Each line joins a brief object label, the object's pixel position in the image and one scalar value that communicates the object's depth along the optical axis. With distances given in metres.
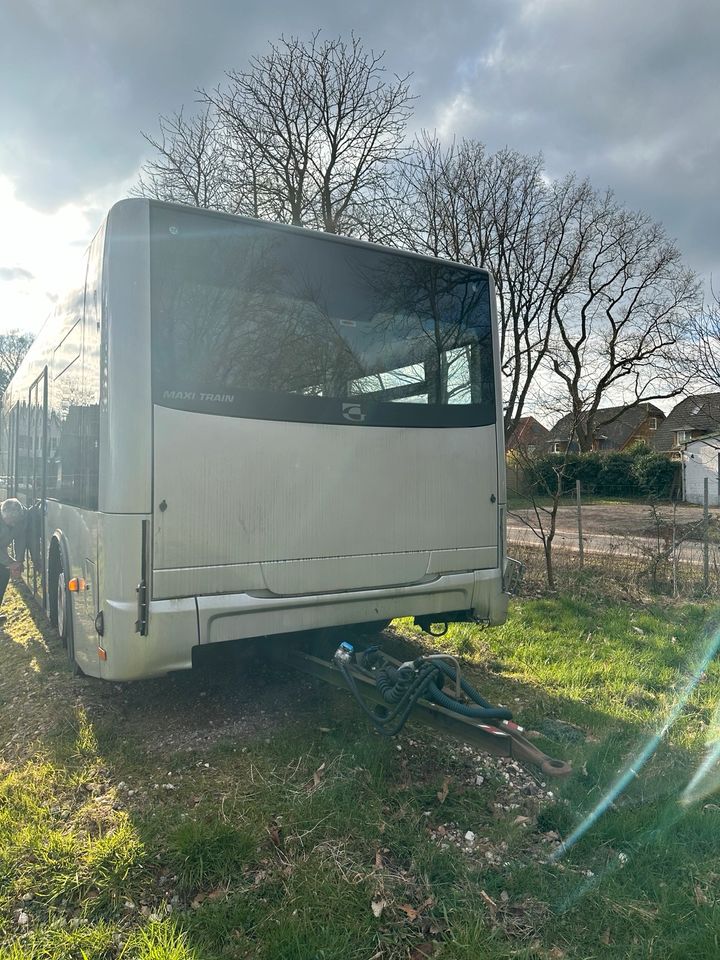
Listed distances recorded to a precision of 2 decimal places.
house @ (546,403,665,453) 42.47
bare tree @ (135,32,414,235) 17.31
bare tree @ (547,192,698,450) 31.69
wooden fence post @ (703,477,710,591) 7.86
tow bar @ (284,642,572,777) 3.59
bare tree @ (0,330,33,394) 45.78
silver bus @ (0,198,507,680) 3.79
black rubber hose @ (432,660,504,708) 3.92
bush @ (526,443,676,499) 34.97
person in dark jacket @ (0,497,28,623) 7.11
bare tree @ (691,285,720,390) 9.95
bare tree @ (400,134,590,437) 27.30
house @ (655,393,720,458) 49.50
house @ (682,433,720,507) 31.38
